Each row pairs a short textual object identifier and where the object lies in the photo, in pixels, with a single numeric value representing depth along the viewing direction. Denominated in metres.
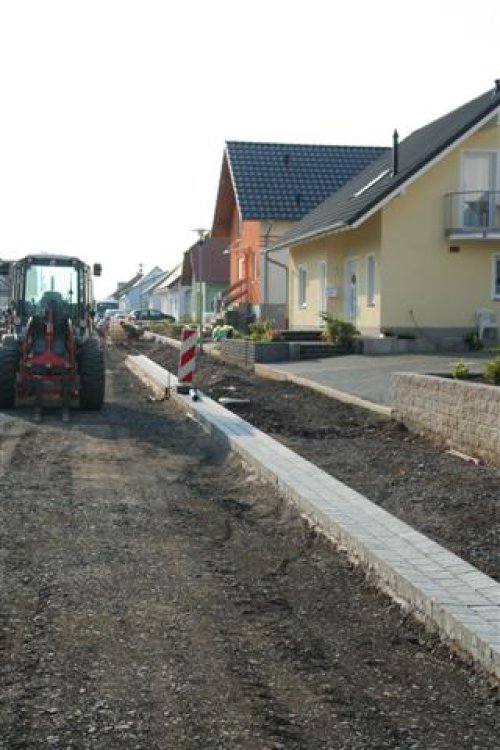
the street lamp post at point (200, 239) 32.41
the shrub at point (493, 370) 12.05
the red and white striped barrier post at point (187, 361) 18.94
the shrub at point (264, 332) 29.29
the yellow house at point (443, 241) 27.94
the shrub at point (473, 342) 27.52
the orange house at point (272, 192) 43.09
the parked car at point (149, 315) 68.00
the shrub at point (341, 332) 28.22
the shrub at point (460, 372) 13.20
